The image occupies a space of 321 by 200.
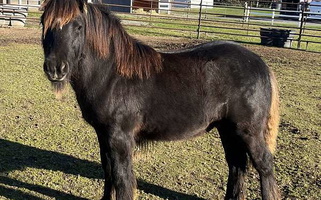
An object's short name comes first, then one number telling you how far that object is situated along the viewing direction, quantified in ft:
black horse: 9.00
